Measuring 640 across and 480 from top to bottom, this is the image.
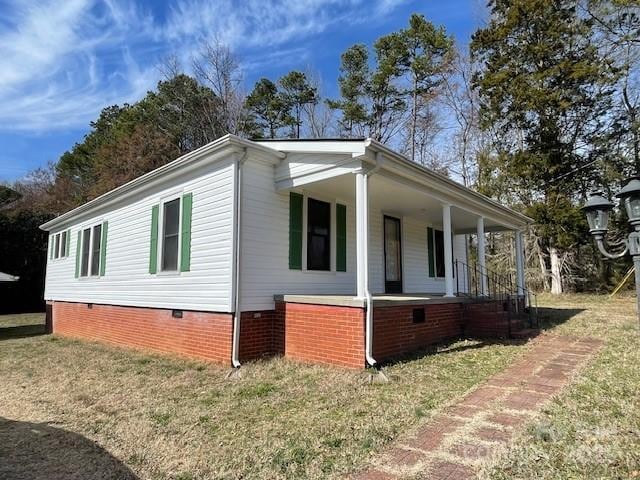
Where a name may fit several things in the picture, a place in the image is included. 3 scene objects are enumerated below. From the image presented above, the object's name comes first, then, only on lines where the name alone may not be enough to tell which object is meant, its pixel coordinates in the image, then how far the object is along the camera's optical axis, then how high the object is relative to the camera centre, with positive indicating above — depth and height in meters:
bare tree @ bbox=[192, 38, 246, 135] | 20.62 +10.37
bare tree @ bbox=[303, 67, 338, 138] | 22.48 +9.04
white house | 6.23 +0.57
